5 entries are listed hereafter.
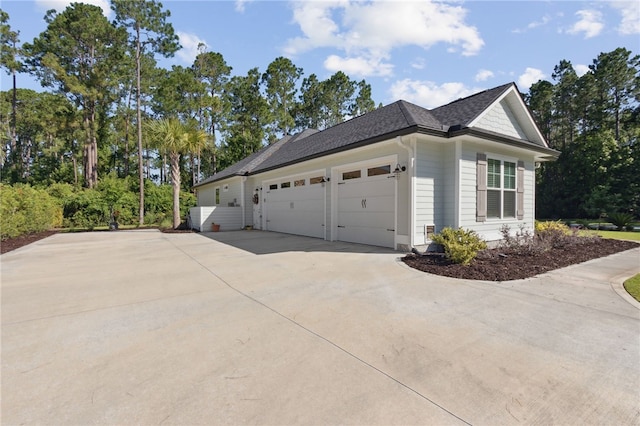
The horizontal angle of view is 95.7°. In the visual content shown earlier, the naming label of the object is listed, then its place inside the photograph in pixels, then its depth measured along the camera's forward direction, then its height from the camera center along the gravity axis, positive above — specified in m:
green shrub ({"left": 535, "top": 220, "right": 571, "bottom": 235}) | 8.99 -0.61
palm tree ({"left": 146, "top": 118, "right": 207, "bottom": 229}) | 14.88 +3.60
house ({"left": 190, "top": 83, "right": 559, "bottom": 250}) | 7.55 +1.09
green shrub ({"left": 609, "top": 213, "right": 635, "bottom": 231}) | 14.29 -0.63
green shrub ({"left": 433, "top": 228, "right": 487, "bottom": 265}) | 5.97 -0.77
